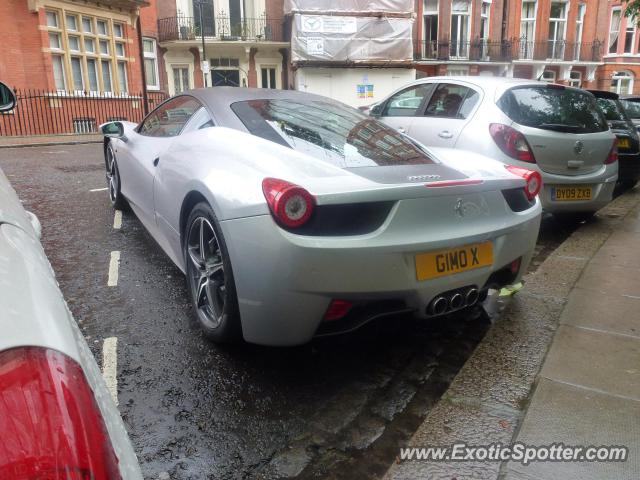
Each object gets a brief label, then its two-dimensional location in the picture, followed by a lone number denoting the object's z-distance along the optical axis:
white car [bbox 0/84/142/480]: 0.80
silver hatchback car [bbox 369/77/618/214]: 4.95
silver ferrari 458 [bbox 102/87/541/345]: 2.28
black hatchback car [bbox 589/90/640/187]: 7.13
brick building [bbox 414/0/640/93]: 29.25
